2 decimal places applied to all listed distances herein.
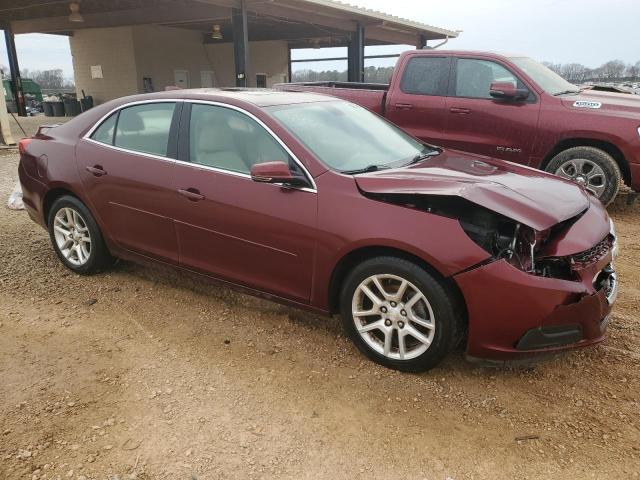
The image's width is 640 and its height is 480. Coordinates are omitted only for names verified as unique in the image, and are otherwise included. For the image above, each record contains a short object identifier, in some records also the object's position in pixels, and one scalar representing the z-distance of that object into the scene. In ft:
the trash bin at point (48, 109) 71.36
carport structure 46.37
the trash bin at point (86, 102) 65.46
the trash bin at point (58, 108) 69.77
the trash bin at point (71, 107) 67.79
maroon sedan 8.98
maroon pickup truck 19.99
